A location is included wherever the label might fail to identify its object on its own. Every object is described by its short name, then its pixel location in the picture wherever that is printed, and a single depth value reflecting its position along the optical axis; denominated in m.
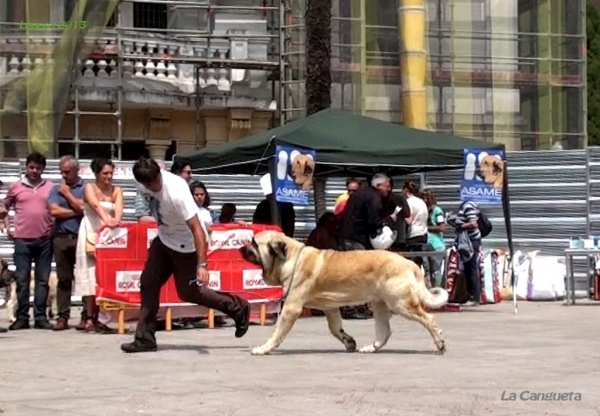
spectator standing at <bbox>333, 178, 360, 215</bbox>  18.03
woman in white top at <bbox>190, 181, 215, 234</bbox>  15.33
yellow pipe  25.70
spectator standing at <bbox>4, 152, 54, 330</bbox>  14.58
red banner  14.03
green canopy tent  15.89
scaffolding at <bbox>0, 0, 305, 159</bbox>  24.70
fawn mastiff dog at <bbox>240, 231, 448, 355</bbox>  11.58
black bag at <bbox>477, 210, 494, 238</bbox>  19.06
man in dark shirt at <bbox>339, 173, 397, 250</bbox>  16.00
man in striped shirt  18.75
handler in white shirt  11.31
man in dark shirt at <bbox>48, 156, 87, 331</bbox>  14.31
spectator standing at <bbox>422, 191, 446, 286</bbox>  19.23
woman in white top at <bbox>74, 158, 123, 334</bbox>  13.98
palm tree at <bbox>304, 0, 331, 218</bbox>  20.16
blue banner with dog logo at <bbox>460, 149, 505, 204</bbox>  16.67
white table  18.81
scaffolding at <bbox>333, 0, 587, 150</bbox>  26.08
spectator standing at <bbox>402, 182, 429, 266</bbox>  18.59
